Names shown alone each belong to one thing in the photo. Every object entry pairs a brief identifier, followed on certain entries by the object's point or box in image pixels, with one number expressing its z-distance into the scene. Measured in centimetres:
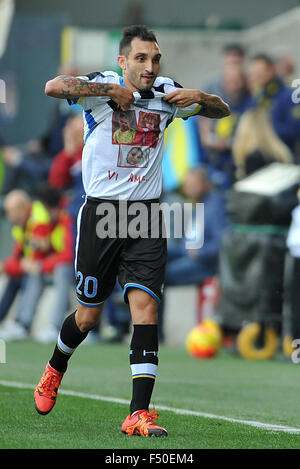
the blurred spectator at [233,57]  1339
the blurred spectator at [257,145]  1209
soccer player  604
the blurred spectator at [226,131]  1342
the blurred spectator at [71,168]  1352
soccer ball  1120
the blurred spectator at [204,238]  1285
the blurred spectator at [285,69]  1372
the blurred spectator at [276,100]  1258
